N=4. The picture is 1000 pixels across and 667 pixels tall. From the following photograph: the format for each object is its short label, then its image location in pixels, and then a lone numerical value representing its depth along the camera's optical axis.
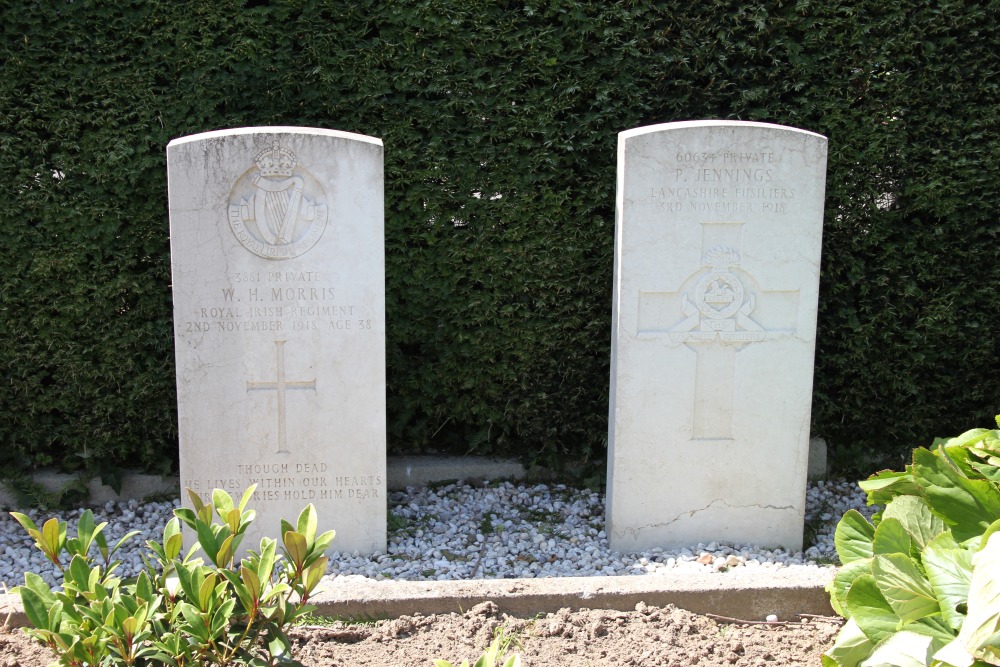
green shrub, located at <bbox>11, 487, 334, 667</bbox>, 2.04
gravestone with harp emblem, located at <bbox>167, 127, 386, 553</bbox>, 3.65
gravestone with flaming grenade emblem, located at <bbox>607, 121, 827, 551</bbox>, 3.80
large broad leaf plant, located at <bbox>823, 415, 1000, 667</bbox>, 2.06
